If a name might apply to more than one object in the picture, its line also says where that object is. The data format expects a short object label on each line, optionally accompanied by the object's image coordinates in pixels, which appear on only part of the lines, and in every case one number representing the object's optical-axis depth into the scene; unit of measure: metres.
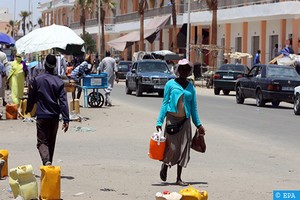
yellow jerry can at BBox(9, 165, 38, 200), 9.61
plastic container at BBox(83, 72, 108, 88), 26.25
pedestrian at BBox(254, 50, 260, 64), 47.54
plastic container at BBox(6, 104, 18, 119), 22.38
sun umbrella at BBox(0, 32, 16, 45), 32.87
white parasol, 23.70
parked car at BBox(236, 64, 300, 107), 29.20
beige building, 50.62
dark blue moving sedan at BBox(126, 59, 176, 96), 36.03
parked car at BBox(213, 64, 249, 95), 39.69
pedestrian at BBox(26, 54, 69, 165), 11.09
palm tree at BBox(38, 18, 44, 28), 140.27
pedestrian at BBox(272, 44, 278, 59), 48.98
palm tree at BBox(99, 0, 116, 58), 89.87
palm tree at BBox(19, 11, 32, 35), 161.12
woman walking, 10.94
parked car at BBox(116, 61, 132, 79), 65.31
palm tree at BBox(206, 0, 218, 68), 52.59
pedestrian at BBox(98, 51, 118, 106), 28.77
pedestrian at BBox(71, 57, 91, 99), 26.16
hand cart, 26.30
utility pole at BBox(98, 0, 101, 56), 85.45
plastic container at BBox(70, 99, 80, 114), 22.65
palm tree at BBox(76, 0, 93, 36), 98.40
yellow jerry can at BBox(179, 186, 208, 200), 8.48
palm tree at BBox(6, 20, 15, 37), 160.75
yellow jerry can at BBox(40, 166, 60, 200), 9.62
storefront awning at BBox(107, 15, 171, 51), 72.12
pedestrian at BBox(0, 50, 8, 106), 25.90
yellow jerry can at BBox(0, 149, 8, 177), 11.41
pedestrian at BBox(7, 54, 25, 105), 23.53
